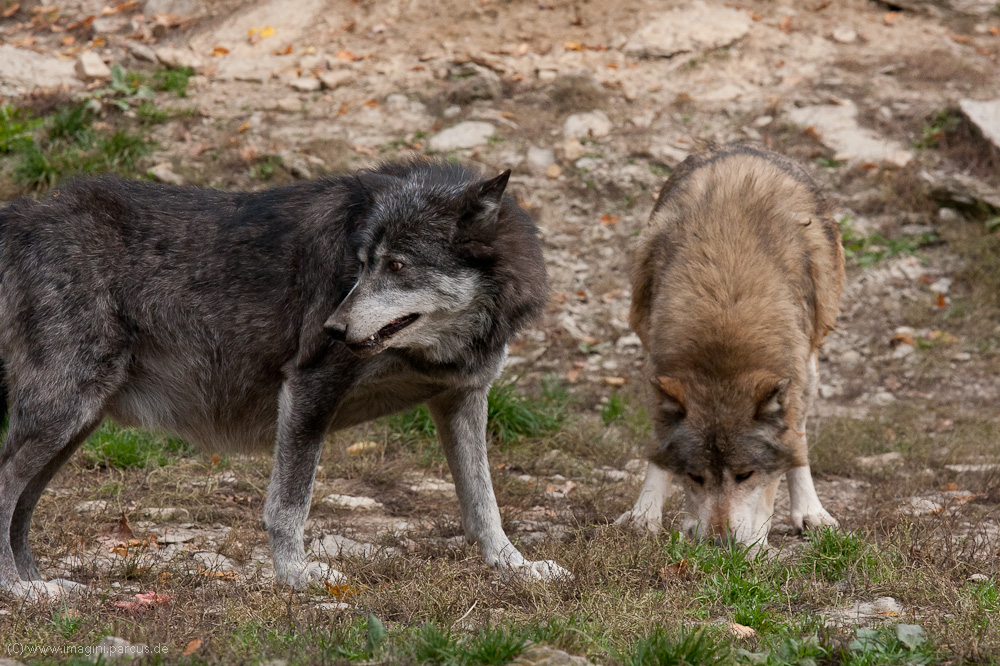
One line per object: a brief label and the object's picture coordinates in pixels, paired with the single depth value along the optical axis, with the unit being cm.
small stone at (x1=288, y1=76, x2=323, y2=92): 1179
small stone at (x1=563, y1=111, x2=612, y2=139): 1154
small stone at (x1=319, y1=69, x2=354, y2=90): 1188
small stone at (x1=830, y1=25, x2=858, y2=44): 1281
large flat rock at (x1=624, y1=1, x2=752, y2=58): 1248
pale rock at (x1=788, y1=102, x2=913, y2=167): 1120
